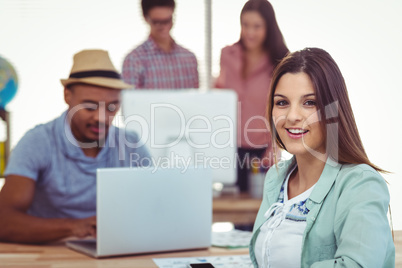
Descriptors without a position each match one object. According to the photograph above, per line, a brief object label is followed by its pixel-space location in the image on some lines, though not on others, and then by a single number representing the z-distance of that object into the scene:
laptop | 2.42
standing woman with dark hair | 3.81
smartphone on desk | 2.26
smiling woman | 1.98
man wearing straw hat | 2.90
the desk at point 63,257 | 2.36
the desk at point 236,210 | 3.23
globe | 4.21
